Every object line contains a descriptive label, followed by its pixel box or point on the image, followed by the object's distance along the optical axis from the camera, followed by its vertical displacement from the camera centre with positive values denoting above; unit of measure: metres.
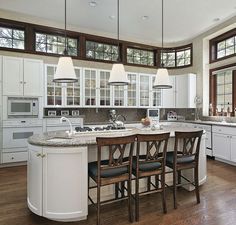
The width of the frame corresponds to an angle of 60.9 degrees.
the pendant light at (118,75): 3.19 +0.58
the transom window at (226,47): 5.19 +1.74
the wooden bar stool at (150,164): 2.32 -0.64
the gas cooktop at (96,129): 3.03 -0.27
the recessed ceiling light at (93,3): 4.10 +2.24
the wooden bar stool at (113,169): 2.11 -0.64
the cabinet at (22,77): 4.29 +0.77
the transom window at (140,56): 6.27 +1.77
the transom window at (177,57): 6.50 +1.83
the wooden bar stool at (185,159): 2.54 -0.63
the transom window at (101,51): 5.69 +1.77
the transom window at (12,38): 4.66 +1.74
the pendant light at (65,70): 2.70 +0.56
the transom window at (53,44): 5.08 +1.77
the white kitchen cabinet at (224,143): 4.34 -0.71
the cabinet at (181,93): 5.97 +0.59
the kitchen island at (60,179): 2.19 -0.74
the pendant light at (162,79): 3.35 +0.55
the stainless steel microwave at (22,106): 4.30 +0.11
